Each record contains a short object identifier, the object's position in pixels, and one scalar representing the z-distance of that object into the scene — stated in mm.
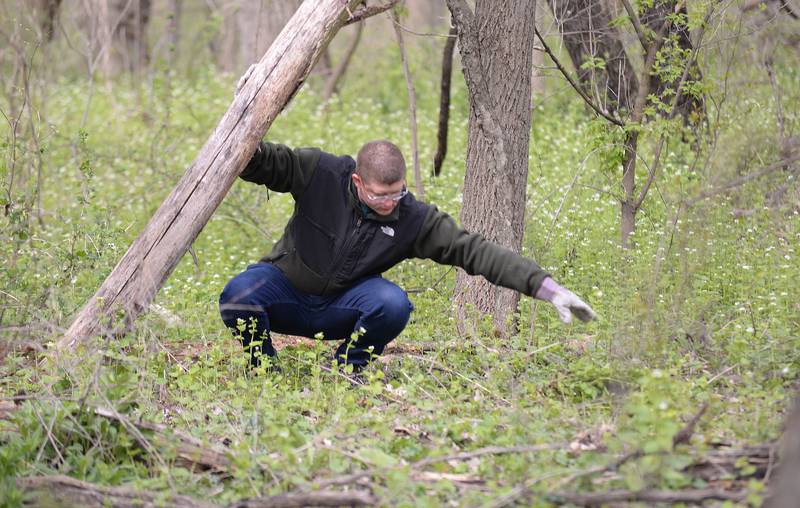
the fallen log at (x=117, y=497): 6977
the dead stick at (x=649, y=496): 6672
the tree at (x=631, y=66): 12367
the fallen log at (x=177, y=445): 8023
